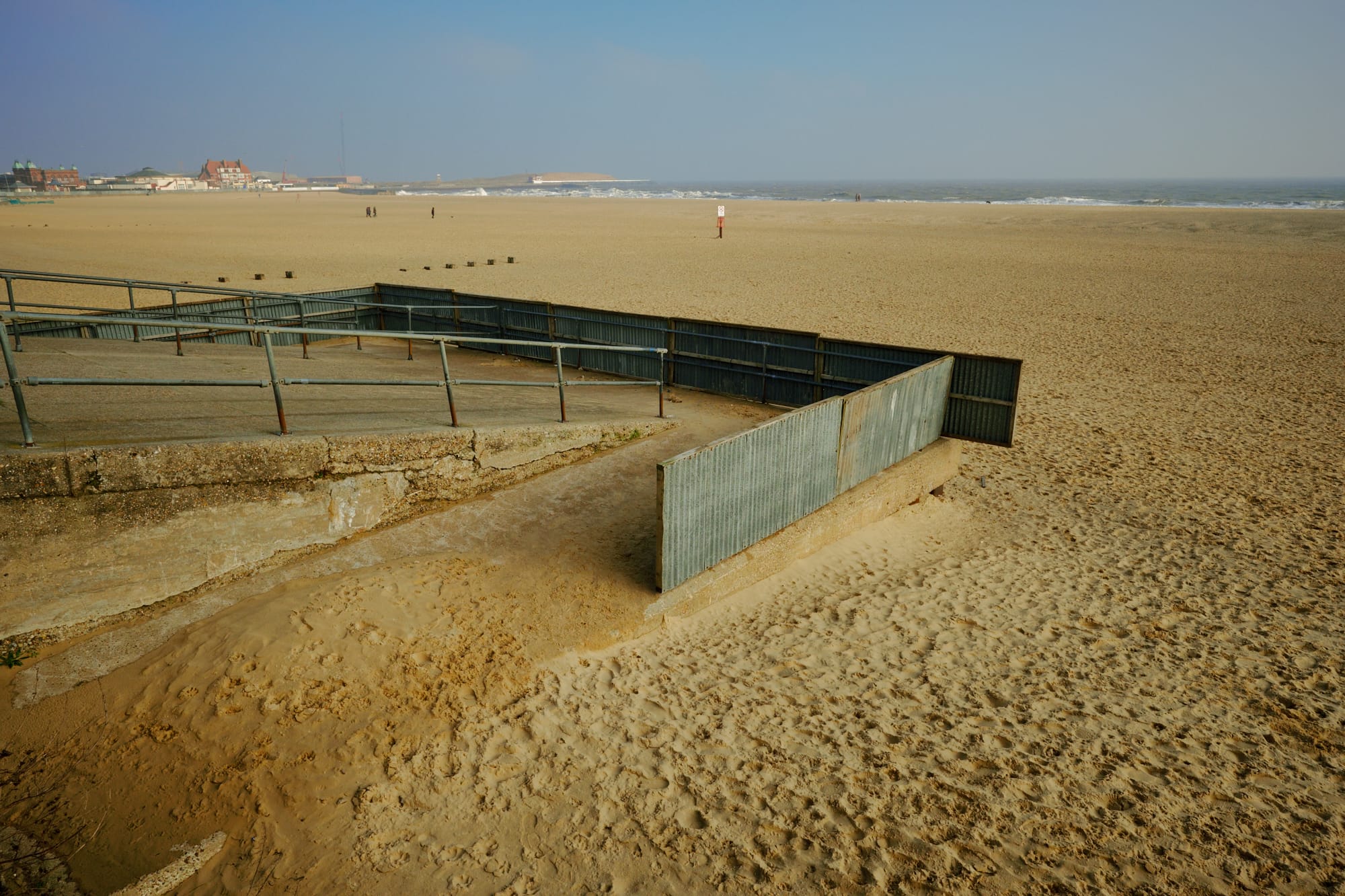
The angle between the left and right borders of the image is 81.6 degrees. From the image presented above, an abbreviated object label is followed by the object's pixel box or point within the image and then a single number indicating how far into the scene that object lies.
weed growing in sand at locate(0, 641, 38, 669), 5.30
